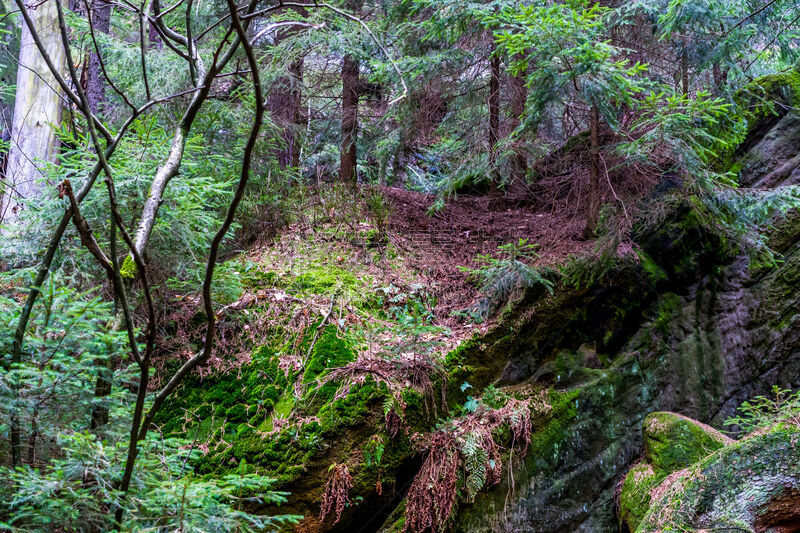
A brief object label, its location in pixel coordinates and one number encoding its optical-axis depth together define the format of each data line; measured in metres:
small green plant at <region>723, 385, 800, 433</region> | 4.11
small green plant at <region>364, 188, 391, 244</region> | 6.93
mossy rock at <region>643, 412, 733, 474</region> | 4.96
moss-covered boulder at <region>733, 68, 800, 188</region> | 6.81
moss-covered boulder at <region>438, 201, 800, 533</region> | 5.05
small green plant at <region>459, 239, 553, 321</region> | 5.45
